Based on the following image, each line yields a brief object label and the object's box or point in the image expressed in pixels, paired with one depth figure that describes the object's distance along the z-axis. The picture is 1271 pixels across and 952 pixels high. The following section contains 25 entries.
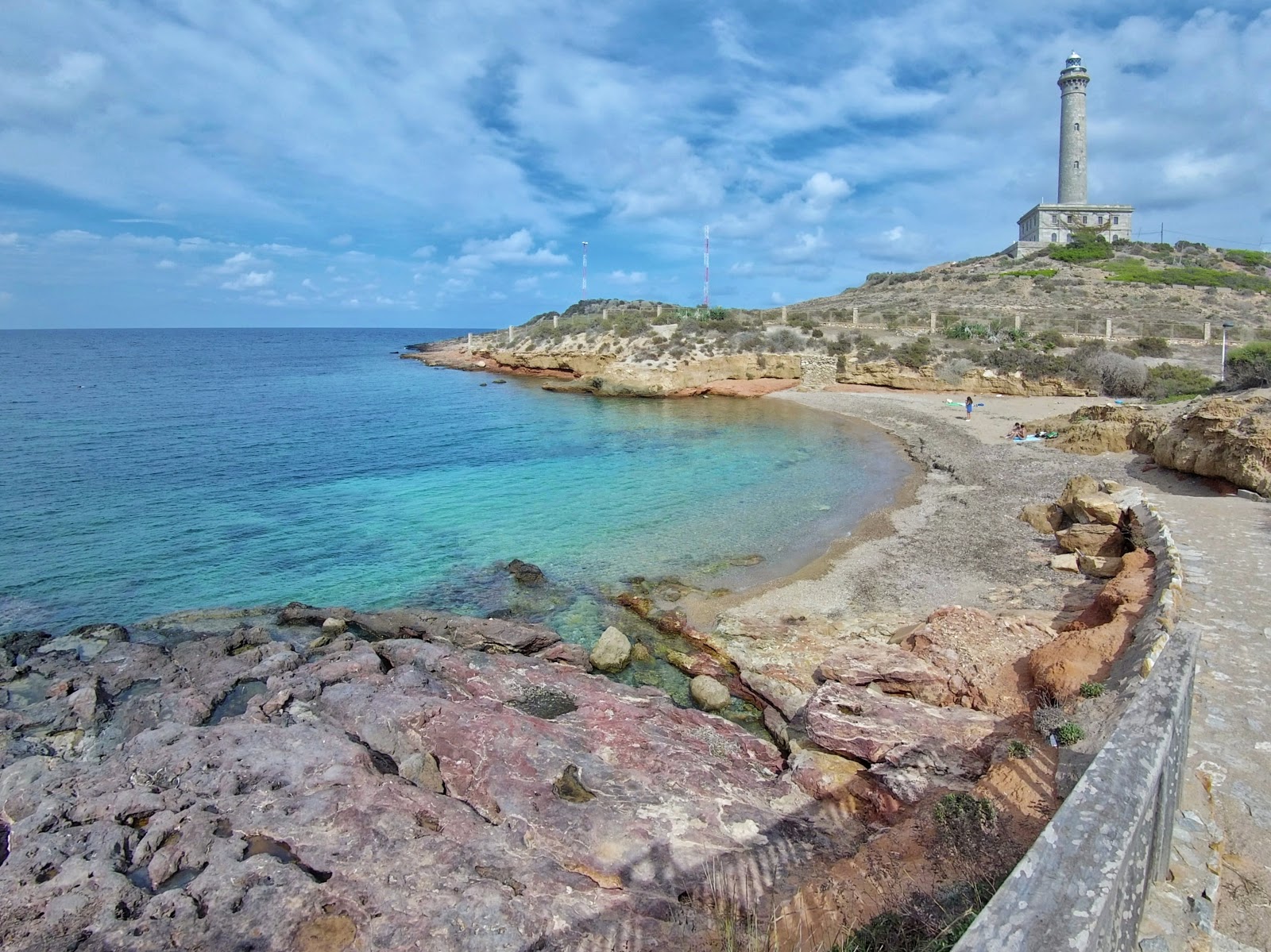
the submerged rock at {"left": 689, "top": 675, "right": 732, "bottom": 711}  10.19
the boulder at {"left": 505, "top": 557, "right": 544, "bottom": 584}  15.03
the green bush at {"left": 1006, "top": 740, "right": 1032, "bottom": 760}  6.99
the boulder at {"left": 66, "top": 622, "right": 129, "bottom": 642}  12.05
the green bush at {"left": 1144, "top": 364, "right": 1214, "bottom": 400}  31.66
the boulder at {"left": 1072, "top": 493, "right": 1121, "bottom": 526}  14.32
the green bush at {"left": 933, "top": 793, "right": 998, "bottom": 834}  5.97
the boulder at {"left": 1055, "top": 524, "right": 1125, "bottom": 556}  13.82
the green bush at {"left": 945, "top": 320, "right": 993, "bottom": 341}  44.75
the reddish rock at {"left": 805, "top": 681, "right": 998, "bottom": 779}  7.75
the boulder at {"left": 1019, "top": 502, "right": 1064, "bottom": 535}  16.44
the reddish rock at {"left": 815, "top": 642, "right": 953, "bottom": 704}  9.38
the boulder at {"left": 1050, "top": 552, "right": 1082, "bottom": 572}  13.66
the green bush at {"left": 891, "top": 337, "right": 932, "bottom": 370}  42.03
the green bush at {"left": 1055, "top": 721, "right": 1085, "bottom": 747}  6.73
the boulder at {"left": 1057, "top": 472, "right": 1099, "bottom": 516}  16.20
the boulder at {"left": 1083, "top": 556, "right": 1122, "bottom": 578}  12.88
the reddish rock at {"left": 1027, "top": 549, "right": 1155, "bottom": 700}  8.05
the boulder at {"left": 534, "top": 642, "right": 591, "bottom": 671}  11.42
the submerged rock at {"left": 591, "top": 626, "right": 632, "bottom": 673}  11.39
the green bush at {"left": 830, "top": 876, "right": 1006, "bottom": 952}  4.43
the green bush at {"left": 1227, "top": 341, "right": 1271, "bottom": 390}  24.20
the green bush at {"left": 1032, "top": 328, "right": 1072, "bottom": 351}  40.56
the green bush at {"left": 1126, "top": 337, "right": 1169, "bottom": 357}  38.56
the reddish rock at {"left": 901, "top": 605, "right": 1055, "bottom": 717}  9.02
